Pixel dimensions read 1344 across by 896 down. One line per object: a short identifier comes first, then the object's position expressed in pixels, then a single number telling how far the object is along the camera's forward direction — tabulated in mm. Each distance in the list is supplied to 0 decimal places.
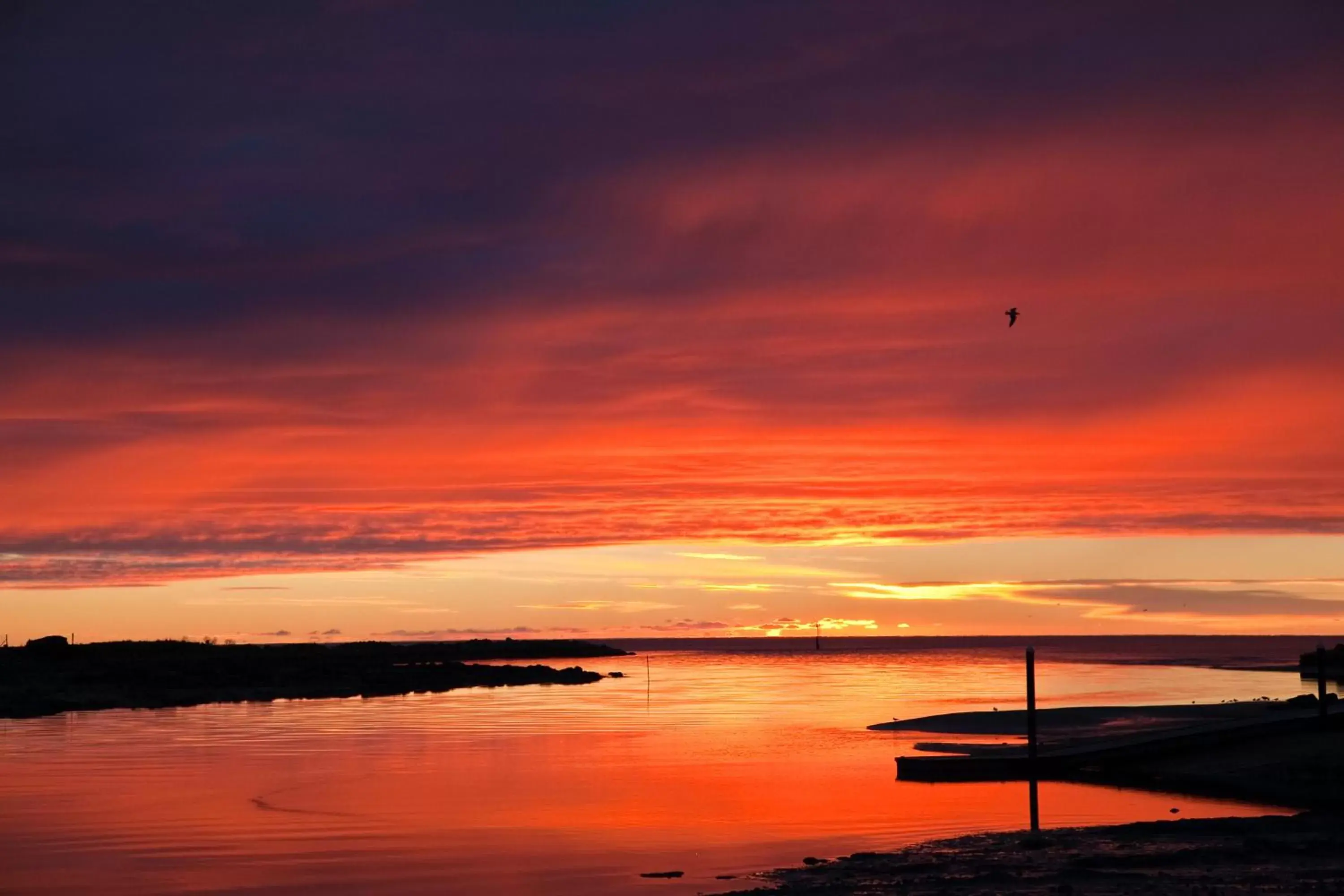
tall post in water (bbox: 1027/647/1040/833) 32969
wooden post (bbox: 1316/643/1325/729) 43109
